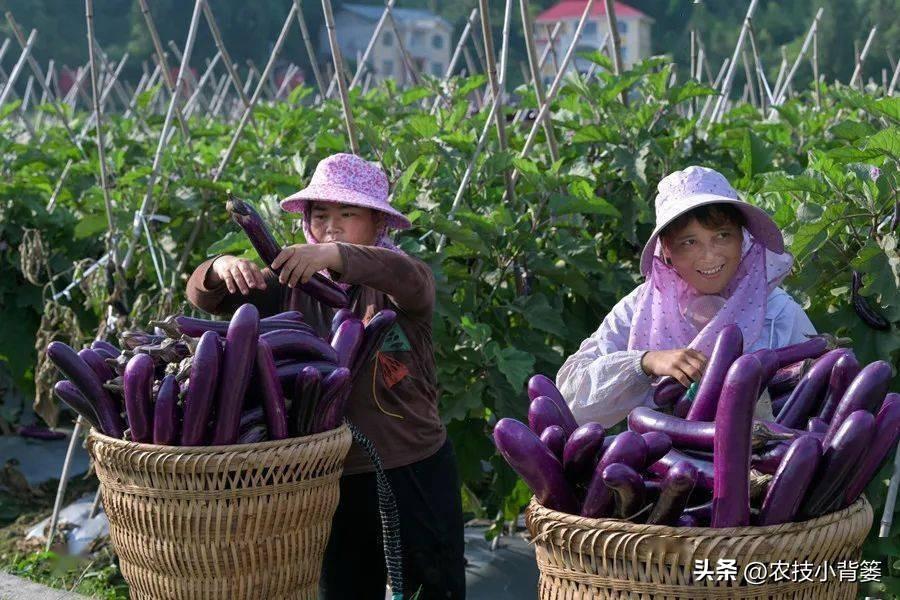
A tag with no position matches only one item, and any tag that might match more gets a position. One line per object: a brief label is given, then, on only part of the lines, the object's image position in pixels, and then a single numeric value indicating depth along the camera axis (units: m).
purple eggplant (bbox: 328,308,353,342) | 2.43
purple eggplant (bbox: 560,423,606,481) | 1.75
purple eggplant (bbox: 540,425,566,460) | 1.81
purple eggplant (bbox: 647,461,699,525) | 1.63
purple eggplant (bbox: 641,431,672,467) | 1.74
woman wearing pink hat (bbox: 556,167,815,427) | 2.17
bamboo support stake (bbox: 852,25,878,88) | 6.05
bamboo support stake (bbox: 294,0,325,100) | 4.64
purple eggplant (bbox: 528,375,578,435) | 1.93
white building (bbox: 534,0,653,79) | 37.89
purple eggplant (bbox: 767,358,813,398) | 2.03
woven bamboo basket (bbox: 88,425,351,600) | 2.10
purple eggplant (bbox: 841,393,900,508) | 1.75
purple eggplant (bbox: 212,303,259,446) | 2.11
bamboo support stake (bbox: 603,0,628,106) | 3.60
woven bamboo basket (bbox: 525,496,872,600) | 1.63
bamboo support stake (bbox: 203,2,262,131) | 4.25
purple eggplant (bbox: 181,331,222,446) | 2.09
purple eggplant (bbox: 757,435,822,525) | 1.65
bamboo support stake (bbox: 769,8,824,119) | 5.64
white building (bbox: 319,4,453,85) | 45.88
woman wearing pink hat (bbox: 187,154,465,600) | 2.61
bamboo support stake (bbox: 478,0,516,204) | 3.38
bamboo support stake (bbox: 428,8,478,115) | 6.07
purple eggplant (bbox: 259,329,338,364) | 2.25
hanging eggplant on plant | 2.68
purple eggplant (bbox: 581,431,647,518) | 1.69
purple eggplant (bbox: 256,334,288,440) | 2.14
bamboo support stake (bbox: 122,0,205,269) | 3.65
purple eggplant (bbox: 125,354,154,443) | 2.12
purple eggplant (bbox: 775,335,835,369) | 2.04
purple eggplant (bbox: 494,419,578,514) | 1.76
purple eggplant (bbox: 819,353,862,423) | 1.89
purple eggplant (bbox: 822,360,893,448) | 1.80
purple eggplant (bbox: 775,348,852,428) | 1.92
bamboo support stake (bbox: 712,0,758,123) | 4.41
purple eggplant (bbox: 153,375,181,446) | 2.11
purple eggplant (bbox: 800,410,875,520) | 1.68
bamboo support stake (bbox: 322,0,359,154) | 3.16
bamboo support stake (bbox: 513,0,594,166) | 3.44
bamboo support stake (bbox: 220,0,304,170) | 3.83
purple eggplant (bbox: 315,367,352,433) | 2.18
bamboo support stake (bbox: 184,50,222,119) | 6.64
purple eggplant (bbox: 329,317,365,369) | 2.33
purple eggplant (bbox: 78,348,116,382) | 2.27
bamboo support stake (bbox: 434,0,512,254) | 3.33
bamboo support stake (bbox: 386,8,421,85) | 5.70
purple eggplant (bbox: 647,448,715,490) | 1.72
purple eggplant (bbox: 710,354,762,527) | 1.64
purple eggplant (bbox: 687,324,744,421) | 1.80
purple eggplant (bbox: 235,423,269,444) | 2.15
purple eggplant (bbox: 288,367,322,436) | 2.16
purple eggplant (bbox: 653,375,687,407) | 2.08
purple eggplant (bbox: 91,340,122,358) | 2.37
